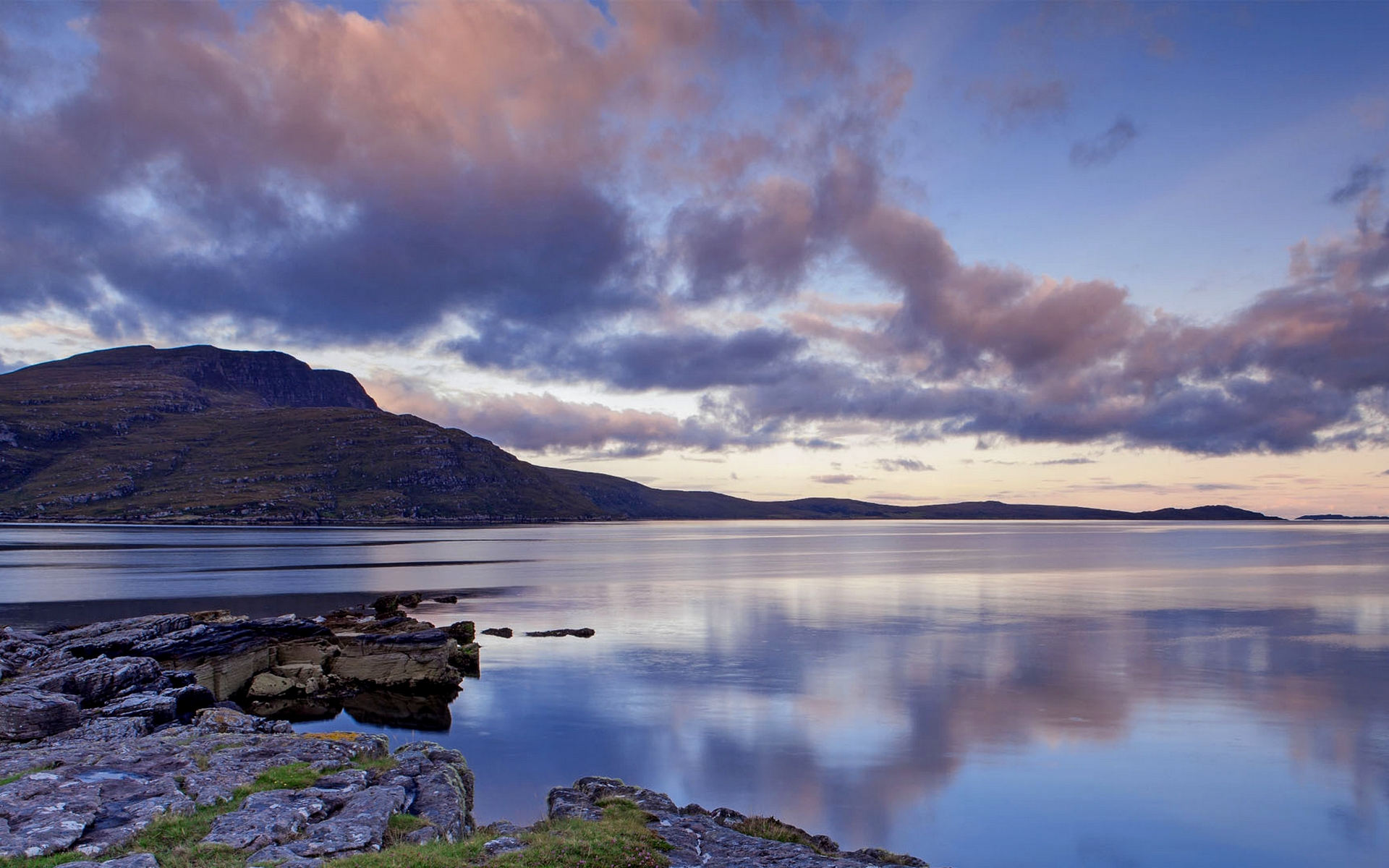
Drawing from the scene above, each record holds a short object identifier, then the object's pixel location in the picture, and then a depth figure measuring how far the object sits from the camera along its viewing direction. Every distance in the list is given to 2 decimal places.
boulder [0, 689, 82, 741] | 22.56
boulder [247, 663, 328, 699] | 37.16
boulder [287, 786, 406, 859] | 14.03
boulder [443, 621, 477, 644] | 53.44
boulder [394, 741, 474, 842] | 16.69
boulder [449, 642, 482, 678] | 45.25
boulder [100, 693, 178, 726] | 25.06
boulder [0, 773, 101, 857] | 13.31
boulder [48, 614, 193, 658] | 34.44
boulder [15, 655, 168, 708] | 26.89
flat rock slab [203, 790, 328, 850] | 14.07
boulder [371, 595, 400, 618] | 61.70
